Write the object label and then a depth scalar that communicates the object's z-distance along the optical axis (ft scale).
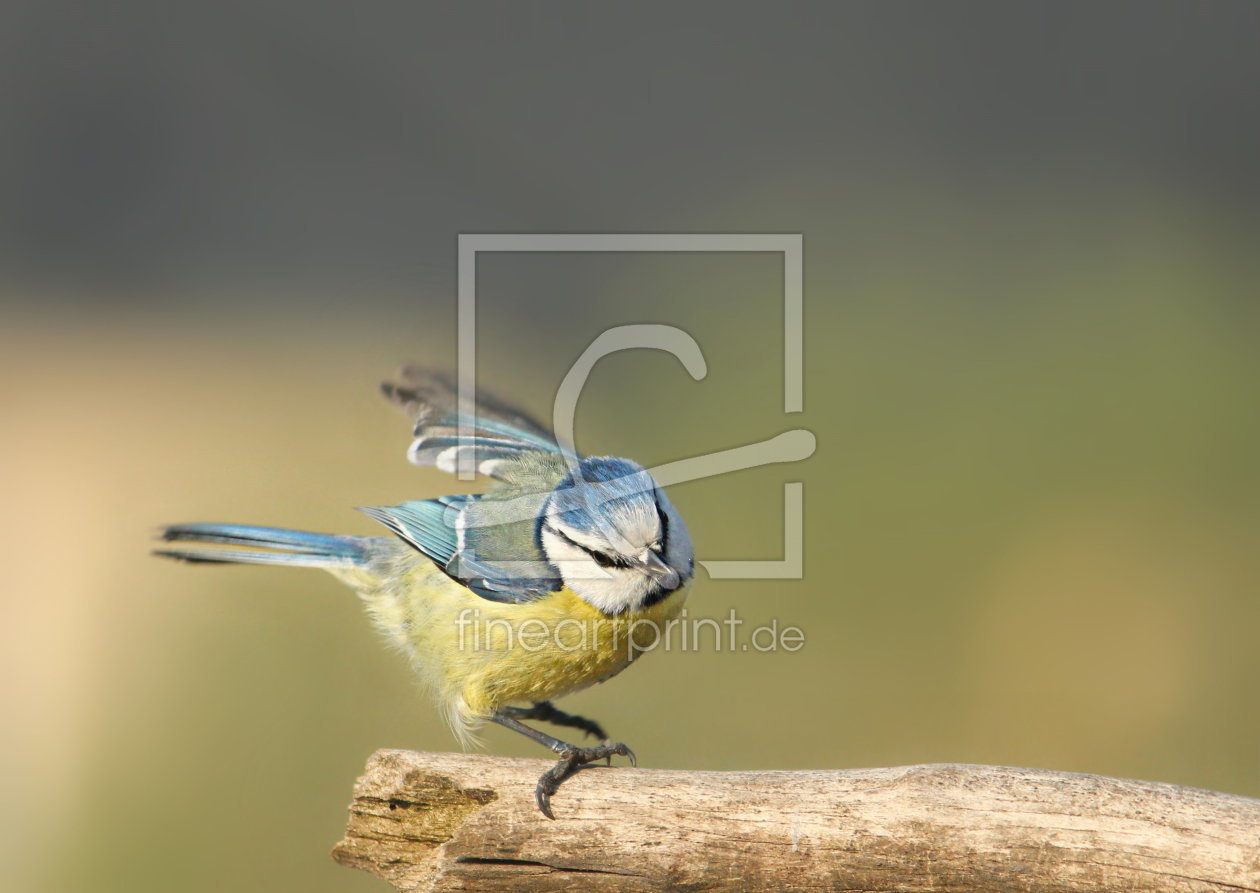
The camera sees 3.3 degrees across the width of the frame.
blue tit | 13.81
